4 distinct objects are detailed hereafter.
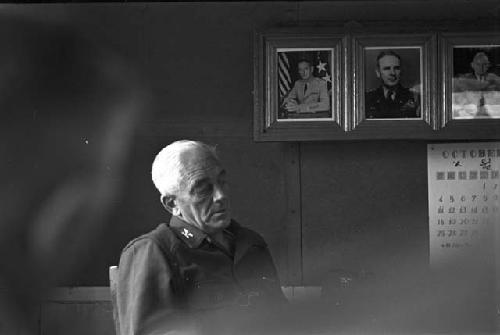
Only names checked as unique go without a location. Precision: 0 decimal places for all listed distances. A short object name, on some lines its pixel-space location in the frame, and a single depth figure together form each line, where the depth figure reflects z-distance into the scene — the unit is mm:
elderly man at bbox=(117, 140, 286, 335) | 3299
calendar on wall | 5363
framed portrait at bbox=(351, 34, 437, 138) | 5176
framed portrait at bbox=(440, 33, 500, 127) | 5176
